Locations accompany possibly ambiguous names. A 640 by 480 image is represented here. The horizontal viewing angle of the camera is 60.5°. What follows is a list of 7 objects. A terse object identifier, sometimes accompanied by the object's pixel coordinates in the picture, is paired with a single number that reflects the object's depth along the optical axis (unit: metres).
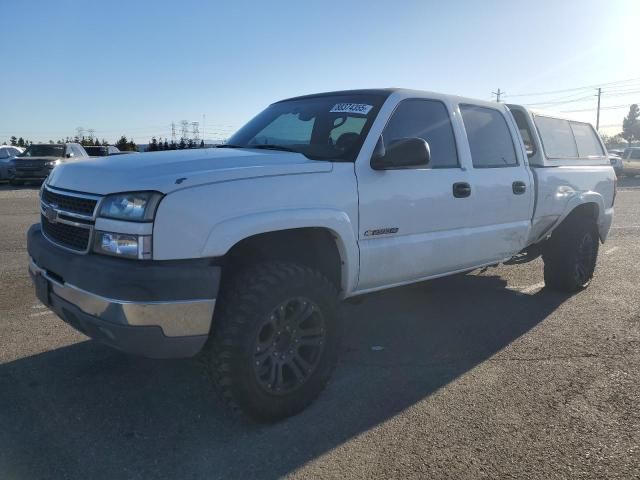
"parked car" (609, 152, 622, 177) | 25.91
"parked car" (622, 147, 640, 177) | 36.27
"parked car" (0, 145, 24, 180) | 23.52
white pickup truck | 2.72
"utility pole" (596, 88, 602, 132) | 86.87
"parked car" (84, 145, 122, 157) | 23.77
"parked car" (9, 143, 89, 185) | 20.33
